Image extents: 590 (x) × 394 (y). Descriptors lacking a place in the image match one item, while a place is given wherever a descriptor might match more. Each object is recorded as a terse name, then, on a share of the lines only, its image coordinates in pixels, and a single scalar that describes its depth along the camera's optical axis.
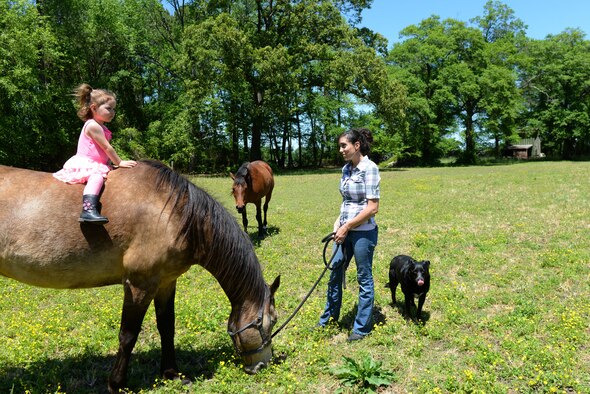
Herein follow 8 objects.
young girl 3.61
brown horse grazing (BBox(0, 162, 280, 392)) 3.43
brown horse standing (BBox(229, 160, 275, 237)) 8.95
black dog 5.08
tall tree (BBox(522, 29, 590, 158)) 43.34
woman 4.55
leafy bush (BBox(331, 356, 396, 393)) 3.75
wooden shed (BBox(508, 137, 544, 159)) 63.38
